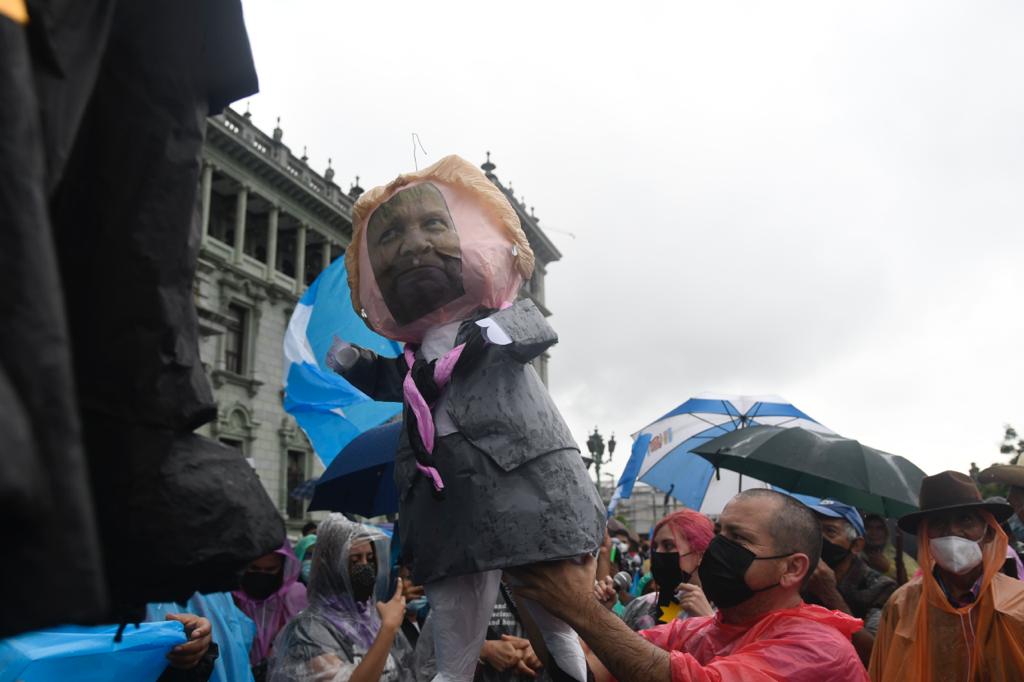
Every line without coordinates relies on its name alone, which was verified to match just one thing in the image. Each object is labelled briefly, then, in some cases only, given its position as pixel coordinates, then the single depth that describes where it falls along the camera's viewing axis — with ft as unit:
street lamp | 94.63
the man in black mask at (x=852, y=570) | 14.99
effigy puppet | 6.85
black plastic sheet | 2.82
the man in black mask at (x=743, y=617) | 6.98
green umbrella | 15.24
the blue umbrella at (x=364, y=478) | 15.80
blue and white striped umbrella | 24.76
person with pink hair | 13.69
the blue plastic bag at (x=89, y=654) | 7.34
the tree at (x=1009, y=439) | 104.25
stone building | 75.41
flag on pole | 28.84
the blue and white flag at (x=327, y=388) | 17.72
